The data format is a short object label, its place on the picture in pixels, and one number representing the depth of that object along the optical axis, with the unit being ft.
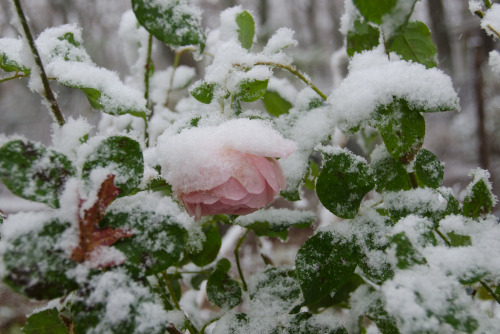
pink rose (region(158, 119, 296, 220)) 1.40
